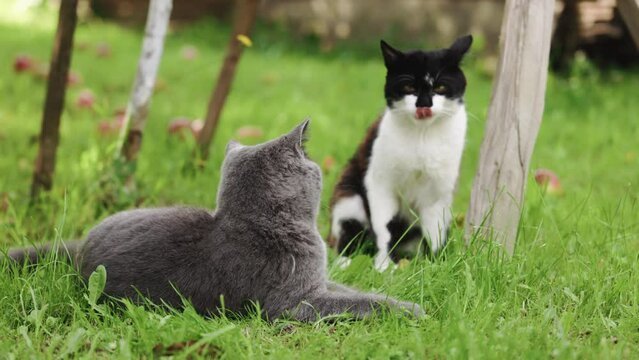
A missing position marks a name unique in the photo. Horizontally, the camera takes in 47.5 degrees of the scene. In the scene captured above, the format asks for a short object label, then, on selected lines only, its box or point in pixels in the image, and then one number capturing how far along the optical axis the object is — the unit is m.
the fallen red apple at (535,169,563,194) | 4.03
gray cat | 2.56
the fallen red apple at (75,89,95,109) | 5.37
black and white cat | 3.13
